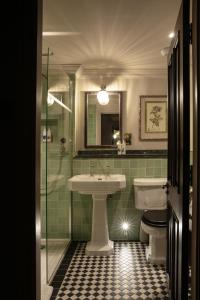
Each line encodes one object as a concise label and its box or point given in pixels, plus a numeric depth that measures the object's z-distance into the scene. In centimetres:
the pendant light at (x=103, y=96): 317
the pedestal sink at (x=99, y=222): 279
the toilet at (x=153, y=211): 242
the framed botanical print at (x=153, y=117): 321
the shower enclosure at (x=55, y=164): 226
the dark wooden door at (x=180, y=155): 120
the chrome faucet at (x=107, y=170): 310
